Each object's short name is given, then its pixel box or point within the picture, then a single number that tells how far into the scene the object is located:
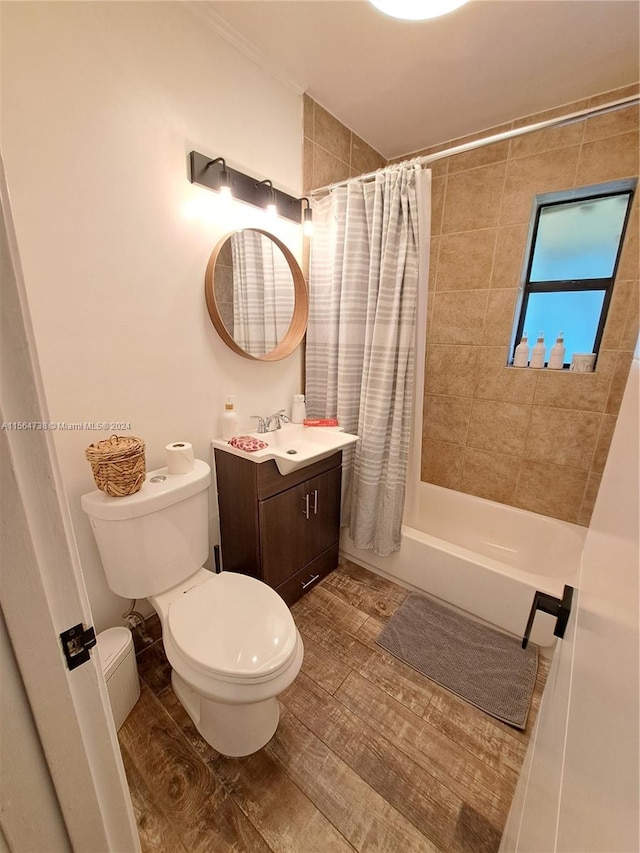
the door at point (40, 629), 0.38
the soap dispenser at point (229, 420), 1.64
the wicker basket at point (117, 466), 1.12
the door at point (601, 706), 0.21
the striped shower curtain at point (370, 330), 1.65
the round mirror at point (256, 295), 1.54
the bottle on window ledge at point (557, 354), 1.98
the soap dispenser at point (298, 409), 1.97
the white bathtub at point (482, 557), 1.58
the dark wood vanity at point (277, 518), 1.51
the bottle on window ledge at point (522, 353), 2.06
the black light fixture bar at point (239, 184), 1.39
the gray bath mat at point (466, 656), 1.36
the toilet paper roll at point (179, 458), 1.33
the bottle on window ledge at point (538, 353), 2.02
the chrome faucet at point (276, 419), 1.82
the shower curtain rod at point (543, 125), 1.12
